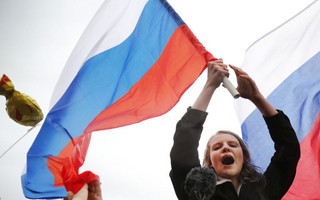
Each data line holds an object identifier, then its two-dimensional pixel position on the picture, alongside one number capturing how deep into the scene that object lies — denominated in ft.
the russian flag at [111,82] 12.32
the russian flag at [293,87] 11.21
